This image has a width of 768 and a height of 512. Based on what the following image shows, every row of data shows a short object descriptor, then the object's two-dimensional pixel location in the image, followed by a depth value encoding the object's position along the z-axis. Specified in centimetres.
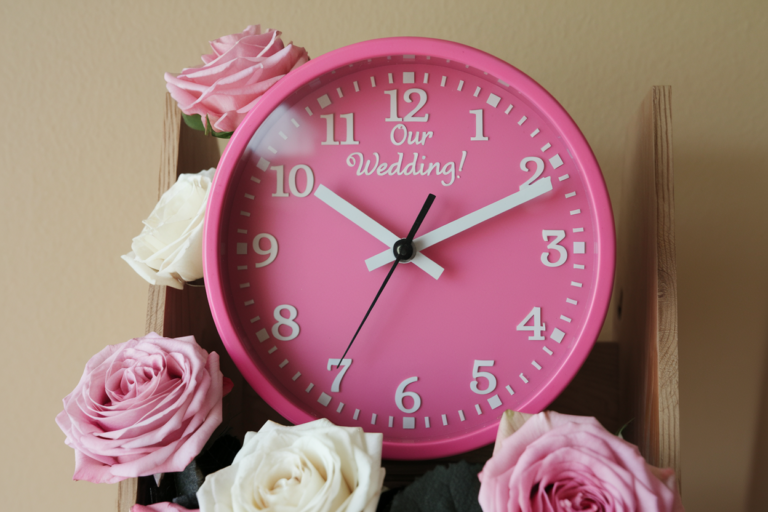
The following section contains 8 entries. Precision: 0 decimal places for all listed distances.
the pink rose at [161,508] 49
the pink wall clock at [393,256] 54
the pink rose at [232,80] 57
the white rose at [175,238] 56
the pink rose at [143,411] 47
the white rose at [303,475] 40
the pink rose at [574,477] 37
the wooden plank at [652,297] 53
